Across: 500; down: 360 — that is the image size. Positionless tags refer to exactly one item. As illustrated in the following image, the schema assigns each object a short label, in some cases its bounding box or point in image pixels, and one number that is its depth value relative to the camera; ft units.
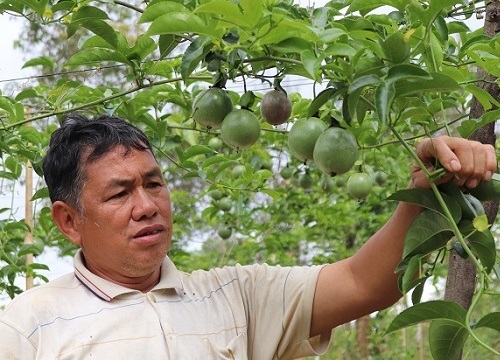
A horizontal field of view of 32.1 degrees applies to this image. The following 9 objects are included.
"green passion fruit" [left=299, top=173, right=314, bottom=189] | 11.08
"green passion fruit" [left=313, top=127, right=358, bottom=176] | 4.51
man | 5.14
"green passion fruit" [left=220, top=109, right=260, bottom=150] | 5.02
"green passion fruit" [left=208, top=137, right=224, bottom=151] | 9.98
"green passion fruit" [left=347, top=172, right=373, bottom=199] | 7.68
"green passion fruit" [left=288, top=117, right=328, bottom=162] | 4.75
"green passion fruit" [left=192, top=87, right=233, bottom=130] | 5.10
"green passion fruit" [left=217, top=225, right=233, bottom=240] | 12.77
